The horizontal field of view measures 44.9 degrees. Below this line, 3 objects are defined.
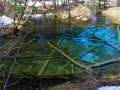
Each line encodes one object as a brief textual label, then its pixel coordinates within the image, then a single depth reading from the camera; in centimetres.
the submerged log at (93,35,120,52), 861
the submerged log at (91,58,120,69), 737
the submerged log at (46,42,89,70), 721
